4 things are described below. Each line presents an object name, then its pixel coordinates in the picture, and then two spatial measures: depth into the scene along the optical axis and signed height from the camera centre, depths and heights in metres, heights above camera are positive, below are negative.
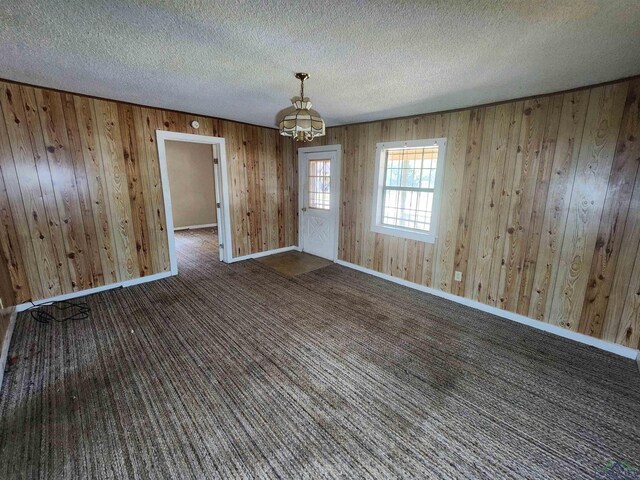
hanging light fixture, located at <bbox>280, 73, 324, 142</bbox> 2.23 +0.55
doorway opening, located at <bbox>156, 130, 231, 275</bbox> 5.68 -0.38
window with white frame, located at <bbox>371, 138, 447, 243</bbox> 3.49 +0.00
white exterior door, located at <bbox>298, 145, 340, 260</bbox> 4.63 -0.20
